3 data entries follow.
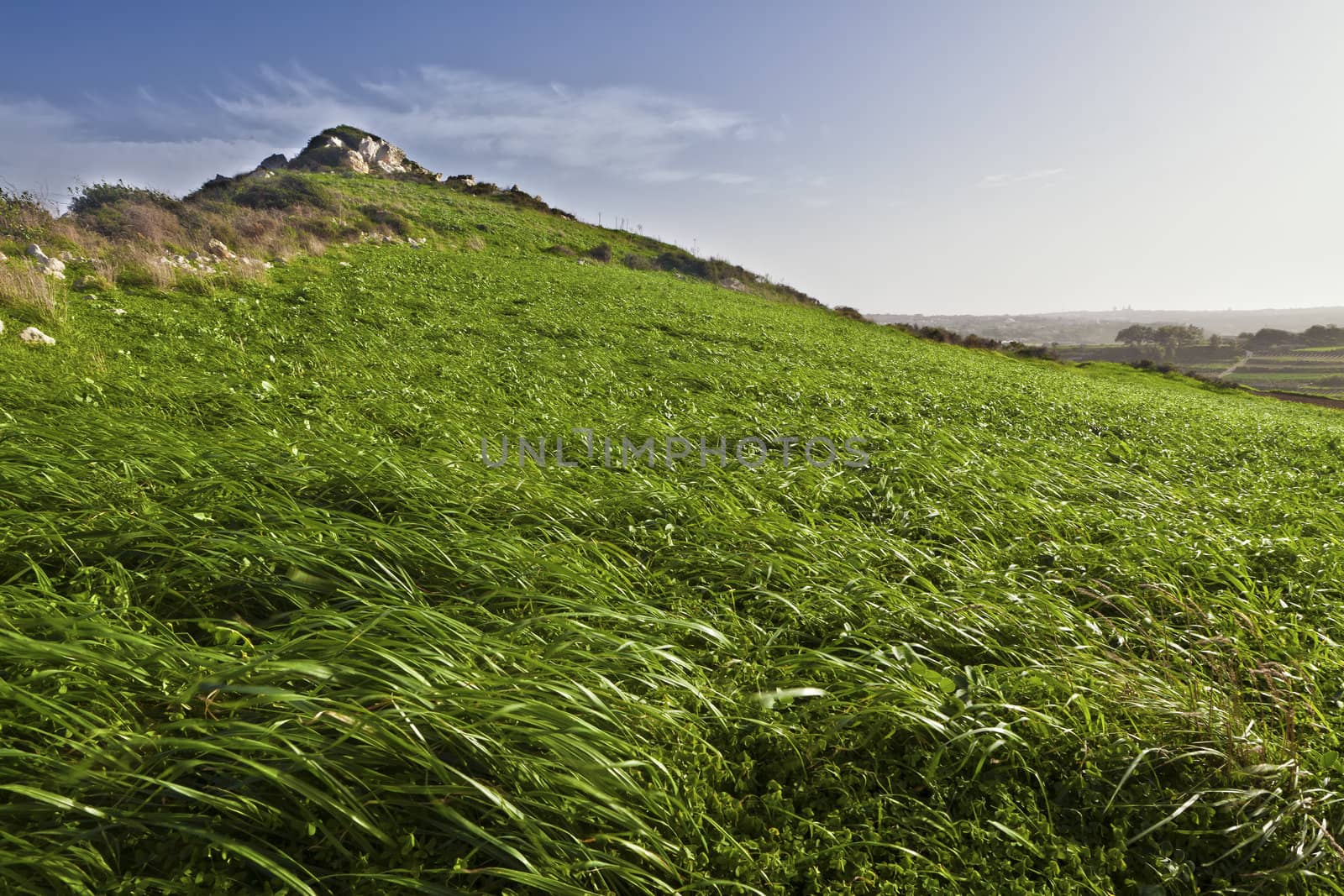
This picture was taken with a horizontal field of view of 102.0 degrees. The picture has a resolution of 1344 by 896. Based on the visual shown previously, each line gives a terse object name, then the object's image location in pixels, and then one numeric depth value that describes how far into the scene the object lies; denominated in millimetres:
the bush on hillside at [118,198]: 27453
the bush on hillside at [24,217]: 14109
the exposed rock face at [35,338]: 7524
